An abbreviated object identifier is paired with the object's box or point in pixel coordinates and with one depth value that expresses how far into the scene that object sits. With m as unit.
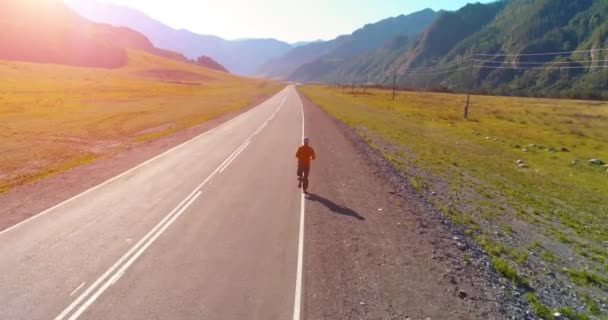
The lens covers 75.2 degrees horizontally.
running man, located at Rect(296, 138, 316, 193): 14.23
